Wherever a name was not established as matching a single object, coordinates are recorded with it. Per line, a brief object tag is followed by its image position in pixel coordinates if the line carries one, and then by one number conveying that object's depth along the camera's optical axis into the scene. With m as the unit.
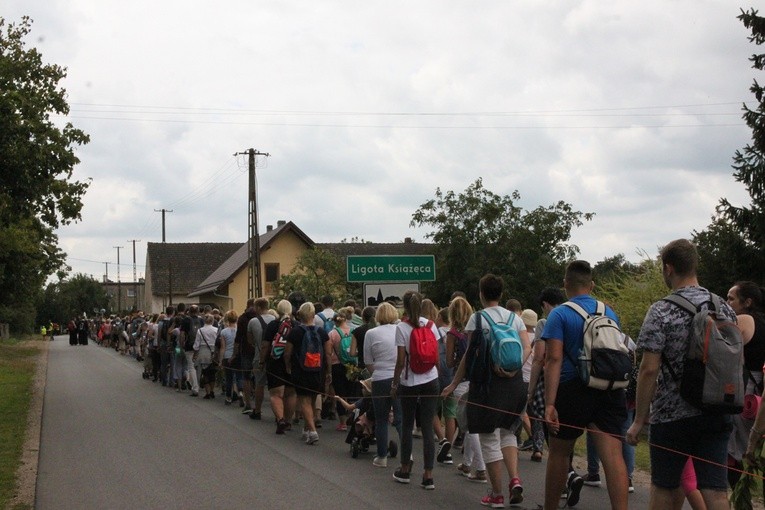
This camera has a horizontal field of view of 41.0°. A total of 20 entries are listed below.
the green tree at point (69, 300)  127.06
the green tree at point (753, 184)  26.38
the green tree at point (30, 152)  22.48
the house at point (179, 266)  87.88
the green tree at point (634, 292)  17.28
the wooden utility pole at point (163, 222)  86.10
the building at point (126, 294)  160.38
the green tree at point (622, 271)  21.68
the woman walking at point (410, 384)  10.09
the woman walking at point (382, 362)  10.99
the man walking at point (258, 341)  16.33
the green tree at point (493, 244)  43.41
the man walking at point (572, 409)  7.16
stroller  11.99
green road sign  18.70
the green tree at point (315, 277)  31.20
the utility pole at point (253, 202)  42.81
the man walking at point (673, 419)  5.84
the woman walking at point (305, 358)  13.62
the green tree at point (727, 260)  26.67
